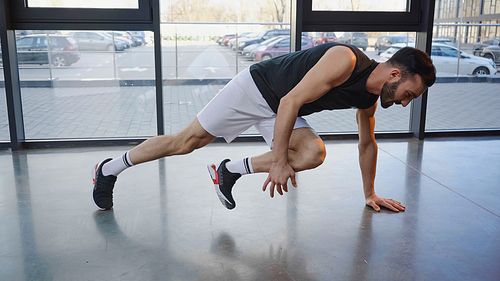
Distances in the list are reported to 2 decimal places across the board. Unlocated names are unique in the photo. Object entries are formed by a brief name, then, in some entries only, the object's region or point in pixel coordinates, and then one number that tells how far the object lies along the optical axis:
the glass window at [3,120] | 3.51
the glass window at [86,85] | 3.53
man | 1.77
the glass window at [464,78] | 3.94
